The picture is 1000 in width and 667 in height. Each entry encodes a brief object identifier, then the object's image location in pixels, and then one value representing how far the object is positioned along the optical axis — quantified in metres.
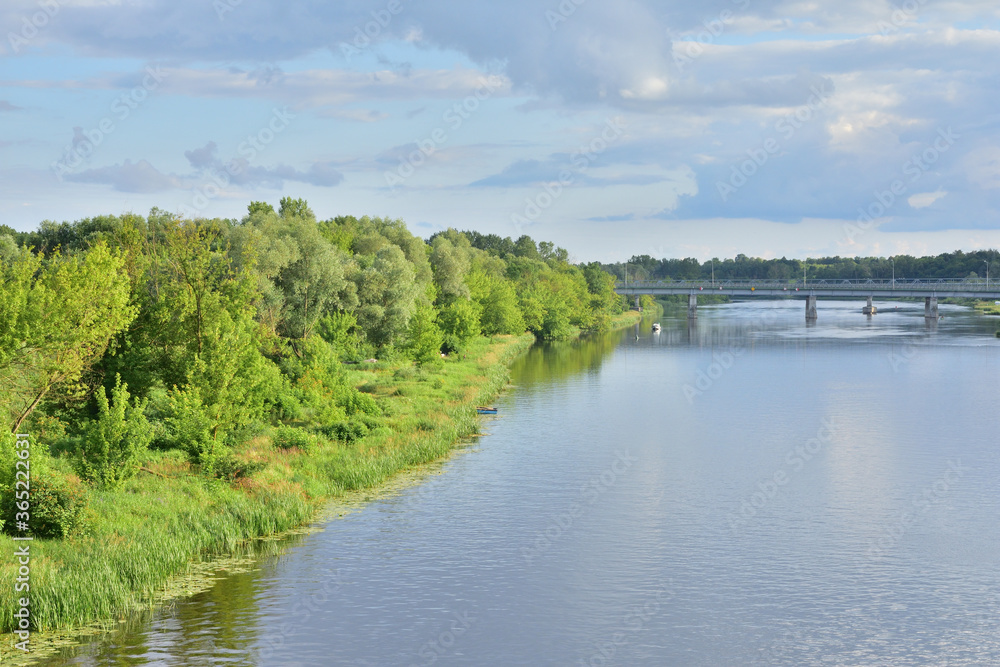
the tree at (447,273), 117.56
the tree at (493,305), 127.44
